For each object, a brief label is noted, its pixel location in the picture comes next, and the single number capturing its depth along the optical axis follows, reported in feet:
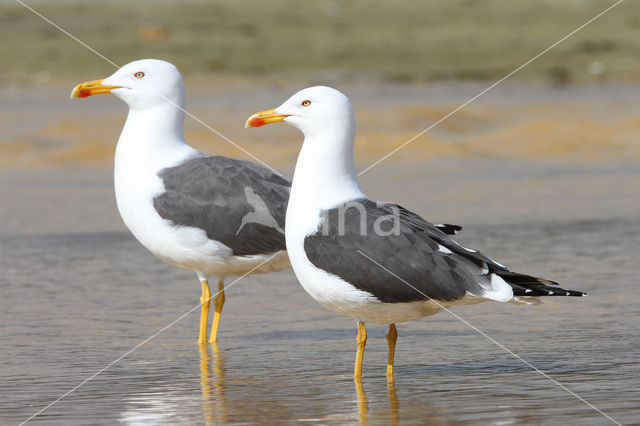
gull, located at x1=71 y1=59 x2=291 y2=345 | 50.34
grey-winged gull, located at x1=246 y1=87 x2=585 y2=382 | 40.04
